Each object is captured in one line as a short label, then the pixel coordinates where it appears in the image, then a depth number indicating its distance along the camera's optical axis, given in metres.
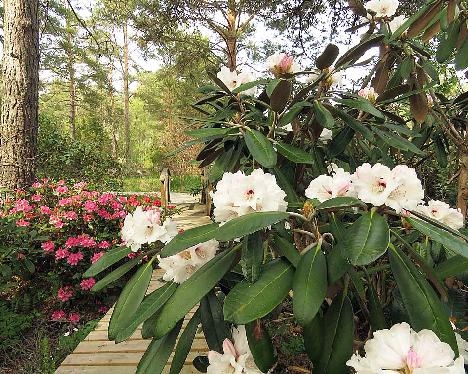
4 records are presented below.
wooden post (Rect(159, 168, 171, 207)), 6.86
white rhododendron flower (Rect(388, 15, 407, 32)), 1.39
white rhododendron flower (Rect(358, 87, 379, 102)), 1.36
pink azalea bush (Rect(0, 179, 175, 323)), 2.87
